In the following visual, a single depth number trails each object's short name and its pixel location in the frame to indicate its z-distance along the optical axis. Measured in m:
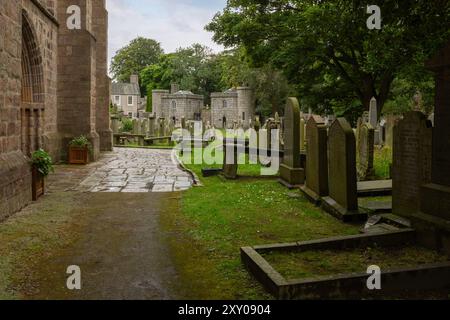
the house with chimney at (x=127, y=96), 76.06
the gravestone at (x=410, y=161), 6.87
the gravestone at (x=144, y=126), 31.68
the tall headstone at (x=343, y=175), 8.09
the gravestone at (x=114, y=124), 30.25
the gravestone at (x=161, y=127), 31.88
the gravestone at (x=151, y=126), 31.40
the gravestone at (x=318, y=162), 9.38
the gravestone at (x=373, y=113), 18.89
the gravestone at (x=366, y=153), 12.03
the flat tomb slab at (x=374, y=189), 9.75
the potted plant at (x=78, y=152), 16.66
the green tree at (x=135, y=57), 88.06
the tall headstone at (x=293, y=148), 11.42
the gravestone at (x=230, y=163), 13.04
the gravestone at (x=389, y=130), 16.84
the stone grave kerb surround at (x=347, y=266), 4.52
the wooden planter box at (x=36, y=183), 9.55
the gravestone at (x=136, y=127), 31.50
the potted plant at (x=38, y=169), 9.57
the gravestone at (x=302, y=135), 15.44
